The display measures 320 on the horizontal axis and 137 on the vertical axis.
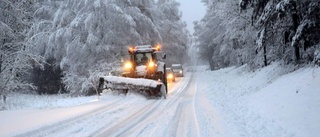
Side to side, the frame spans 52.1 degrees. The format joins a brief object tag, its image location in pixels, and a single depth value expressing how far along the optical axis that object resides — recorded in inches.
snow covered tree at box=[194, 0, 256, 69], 997.2
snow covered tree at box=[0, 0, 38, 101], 622.8
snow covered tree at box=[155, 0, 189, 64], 1947.6
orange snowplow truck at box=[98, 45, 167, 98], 631.8
